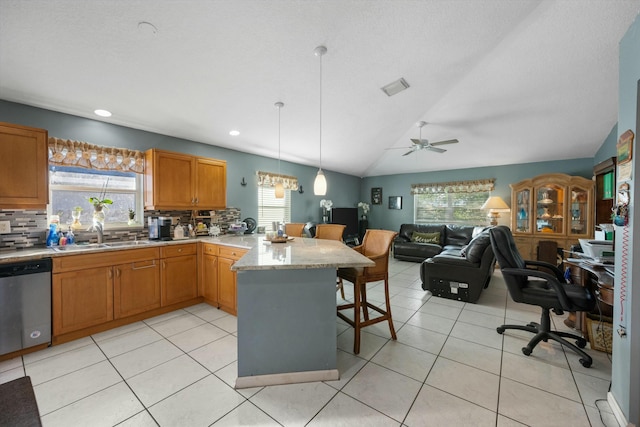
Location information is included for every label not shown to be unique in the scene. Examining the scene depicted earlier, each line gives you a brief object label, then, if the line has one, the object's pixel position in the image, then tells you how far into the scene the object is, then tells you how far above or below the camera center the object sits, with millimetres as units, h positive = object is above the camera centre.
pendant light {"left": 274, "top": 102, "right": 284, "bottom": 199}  3531 +292
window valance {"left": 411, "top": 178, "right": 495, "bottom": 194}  5688 +608
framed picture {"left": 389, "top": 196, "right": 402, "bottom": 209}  6953 +266
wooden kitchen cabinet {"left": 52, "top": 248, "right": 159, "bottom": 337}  2338 -787
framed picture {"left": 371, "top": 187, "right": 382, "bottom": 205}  7336 +466
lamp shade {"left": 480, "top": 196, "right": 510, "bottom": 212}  5176 +157
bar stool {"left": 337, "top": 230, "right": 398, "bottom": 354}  2158 -569
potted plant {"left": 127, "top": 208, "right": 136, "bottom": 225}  3219 -77
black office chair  2041 -720
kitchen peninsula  1771 -809
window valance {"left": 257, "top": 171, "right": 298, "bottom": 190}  4695 +634
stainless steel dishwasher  2088 -822
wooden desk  1763 -613
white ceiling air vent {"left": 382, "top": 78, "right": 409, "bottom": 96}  2918 +1523
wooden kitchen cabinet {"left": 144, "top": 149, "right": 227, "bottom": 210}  3145 +410
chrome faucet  2861 -208
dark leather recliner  3276 -837
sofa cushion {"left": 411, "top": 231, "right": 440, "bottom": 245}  5770 -626
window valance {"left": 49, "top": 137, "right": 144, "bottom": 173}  2676 +650
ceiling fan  3794 +1063
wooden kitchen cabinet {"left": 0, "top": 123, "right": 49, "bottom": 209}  2229 +409
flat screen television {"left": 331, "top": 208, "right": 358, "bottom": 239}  6185 -179
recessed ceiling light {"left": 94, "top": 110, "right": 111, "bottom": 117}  2774 +1122
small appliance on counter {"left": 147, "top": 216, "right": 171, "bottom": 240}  3252 -224
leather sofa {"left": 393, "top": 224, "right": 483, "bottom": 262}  5531 -693
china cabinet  4559 +10
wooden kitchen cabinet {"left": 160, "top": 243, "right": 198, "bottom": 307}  3004 -793
